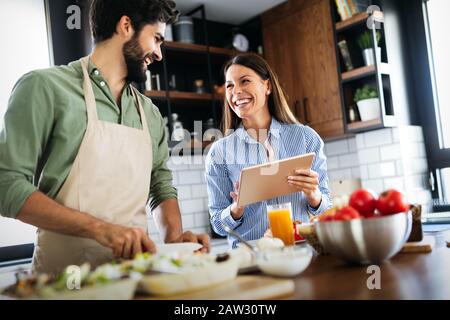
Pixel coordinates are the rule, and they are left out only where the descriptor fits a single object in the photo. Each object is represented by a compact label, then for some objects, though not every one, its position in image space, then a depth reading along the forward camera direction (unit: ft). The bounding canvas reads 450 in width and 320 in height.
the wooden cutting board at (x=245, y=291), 2.85
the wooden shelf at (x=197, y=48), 12.83
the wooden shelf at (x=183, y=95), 12.29
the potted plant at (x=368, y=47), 11.51
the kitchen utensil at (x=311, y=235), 4.61
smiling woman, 7.09
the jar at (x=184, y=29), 13.32
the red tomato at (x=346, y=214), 3.63
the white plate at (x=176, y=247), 4.19
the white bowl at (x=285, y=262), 3.38
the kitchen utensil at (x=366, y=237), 3.57
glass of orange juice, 5.26
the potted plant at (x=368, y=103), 11.50
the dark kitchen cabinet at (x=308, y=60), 12.41
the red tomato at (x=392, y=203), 3.80
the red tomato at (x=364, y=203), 3.85
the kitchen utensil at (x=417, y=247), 4.34
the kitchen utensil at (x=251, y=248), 4.03
